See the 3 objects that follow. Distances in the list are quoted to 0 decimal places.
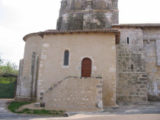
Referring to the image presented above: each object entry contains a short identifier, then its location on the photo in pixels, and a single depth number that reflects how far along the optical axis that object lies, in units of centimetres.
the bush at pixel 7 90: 2175
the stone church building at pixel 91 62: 1047
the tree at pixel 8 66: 4141
